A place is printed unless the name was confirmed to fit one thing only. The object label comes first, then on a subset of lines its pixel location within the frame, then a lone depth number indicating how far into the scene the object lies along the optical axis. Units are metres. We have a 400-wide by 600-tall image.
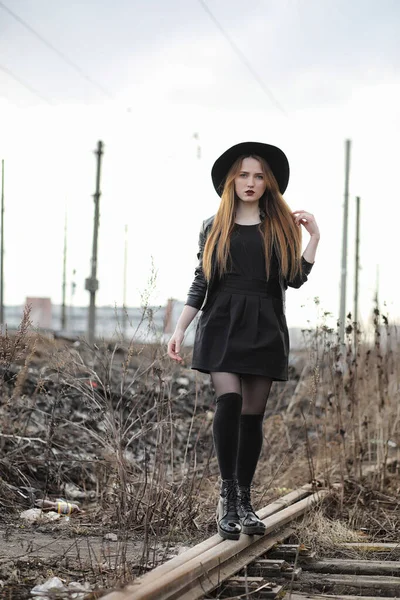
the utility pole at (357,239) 28.53
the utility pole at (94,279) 21.91
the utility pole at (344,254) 25.25
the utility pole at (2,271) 19.80
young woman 4.30
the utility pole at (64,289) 31.40
